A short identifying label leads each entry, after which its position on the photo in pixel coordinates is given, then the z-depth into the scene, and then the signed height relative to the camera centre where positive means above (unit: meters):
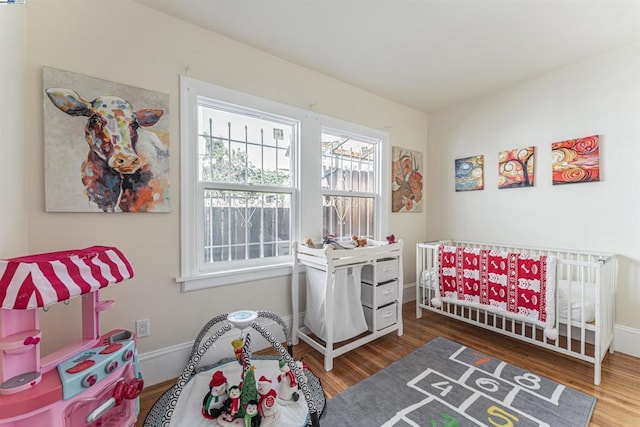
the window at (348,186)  2.69 +0.27
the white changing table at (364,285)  1.96 -0.63
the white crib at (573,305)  1.80 -0.71
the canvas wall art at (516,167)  2.60 +0.43
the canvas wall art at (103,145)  1.45 +0.39
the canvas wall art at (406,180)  3.18 +0.38
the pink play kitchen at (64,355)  0.94 -0.62
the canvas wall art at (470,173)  2.98 +0.43
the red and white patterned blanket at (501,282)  1.91 -0.57
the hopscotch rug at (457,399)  1.44 -1.12
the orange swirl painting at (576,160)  2.22 +0.43
